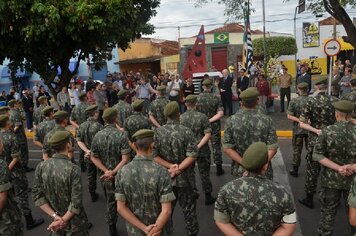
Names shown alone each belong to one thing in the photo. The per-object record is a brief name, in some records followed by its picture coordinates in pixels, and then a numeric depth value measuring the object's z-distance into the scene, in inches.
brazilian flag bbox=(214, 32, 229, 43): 1360.0
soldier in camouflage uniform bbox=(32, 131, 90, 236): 156.6
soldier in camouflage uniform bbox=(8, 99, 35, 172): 344.8
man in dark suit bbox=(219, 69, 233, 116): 531.8
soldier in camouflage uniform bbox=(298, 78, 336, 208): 244.6
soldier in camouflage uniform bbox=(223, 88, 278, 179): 188.9
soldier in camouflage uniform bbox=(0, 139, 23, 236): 162.1
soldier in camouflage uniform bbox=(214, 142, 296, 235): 114.8
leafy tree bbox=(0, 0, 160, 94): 391.9
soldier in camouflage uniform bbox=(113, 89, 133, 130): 338.3
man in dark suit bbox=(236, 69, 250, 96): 526.3
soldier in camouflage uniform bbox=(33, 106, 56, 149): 286.3
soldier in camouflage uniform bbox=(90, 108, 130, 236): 219.6
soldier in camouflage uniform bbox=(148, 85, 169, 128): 344.2
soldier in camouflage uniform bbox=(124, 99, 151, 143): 281.9
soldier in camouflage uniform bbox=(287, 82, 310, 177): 280.8
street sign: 423.5
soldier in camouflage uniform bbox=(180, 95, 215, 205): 251.8
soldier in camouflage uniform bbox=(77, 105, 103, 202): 275.7
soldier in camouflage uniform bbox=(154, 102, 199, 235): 194.4
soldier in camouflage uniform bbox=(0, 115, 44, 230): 234.8
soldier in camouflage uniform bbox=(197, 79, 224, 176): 324.2
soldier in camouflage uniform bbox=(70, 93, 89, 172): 347.9
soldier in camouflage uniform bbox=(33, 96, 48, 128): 347.4
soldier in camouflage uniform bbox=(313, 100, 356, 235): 177.2
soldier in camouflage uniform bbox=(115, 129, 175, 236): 138.1
